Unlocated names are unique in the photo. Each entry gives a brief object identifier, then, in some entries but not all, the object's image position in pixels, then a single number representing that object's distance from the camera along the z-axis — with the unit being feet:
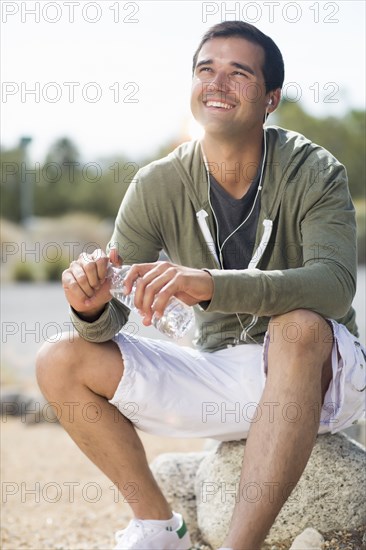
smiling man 8.48
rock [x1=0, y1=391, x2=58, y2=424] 21.80
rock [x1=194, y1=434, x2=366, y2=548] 10.04
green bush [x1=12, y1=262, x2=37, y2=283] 65.67
